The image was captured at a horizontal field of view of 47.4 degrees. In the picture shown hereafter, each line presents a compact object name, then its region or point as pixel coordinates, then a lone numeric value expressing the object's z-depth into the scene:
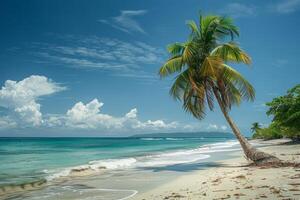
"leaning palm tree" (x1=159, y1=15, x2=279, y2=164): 14.96
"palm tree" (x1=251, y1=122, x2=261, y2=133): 91.07
